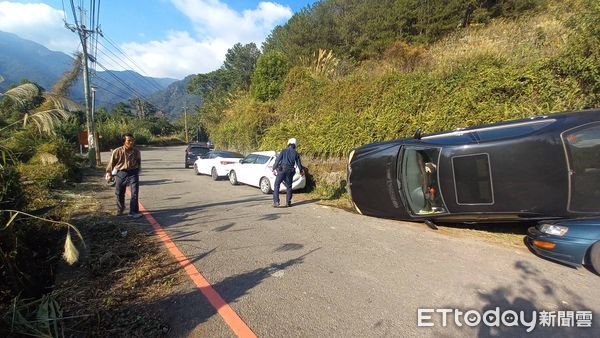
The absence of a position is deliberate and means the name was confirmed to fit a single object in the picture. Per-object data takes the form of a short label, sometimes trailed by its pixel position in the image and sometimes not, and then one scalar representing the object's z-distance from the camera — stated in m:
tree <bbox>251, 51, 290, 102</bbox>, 18.95
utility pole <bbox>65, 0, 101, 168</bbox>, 17.22
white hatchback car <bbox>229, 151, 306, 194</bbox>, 9.88
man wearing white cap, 7.83
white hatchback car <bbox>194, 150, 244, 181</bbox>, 13.16
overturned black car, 4.06
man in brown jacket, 6.23
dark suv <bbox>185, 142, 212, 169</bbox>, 19.05
